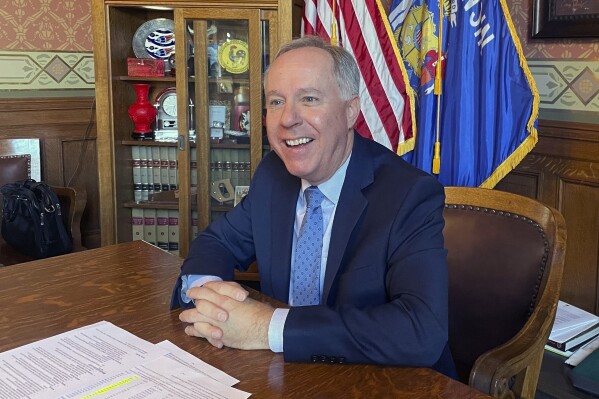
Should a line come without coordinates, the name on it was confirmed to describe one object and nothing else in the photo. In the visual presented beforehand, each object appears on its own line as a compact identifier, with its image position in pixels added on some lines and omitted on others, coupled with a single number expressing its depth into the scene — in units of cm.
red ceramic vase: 379
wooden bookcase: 351
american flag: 305
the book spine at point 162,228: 398
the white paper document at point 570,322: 240
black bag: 337
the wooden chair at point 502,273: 152
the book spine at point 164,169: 394
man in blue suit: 121
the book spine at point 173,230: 398
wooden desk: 110
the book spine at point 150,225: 396
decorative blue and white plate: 381
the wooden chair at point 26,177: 351
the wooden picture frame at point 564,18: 267
